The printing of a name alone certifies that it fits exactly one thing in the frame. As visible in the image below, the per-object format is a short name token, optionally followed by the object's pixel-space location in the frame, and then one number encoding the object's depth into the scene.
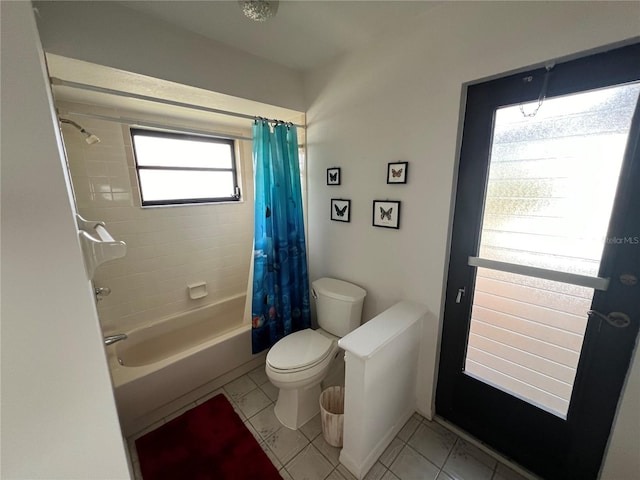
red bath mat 1.41
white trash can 1.50
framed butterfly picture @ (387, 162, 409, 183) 1.55
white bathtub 1.61
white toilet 1.56
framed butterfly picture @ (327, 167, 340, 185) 1.93
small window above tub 2.16
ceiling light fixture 1.23
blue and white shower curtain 1.93
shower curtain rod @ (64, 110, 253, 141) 1.46
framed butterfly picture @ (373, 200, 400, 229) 1.63
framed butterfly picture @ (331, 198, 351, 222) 1.91
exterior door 1.03
